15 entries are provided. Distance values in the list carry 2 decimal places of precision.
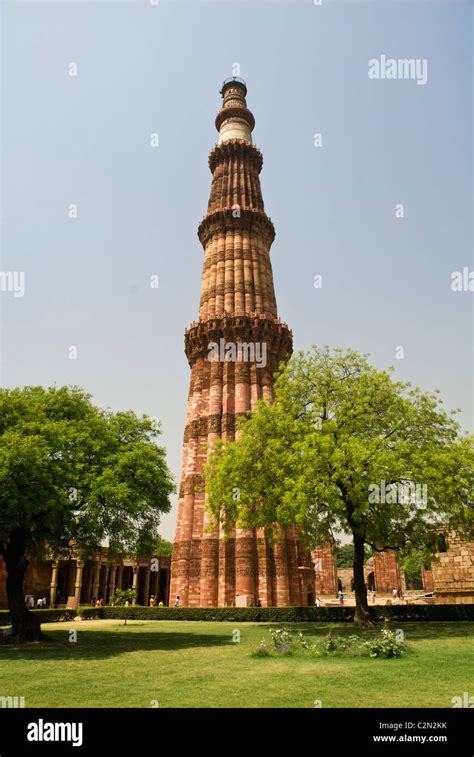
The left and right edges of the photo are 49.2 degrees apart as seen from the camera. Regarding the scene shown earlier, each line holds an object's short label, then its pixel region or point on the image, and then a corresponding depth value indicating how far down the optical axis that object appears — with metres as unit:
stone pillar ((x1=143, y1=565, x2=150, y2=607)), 61.22
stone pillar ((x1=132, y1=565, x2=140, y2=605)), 56.47
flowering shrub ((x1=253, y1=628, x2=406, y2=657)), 13.62
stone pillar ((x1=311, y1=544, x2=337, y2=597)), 59.62
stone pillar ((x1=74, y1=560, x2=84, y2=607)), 47.53
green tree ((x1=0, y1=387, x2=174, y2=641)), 17.42
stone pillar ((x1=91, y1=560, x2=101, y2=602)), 55.13
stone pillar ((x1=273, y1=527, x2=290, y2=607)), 35.03
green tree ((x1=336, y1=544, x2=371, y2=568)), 103.34
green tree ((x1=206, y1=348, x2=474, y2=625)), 19.52
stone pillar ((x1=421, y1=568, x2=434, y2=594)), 61.59
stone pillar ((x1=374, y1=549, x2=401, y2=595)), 57.88
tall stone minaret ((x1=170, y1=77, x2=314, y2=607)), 36.09
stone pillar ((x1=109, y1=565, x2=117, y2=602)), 58.70
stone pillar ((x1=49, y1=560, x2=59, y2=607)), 47.31
